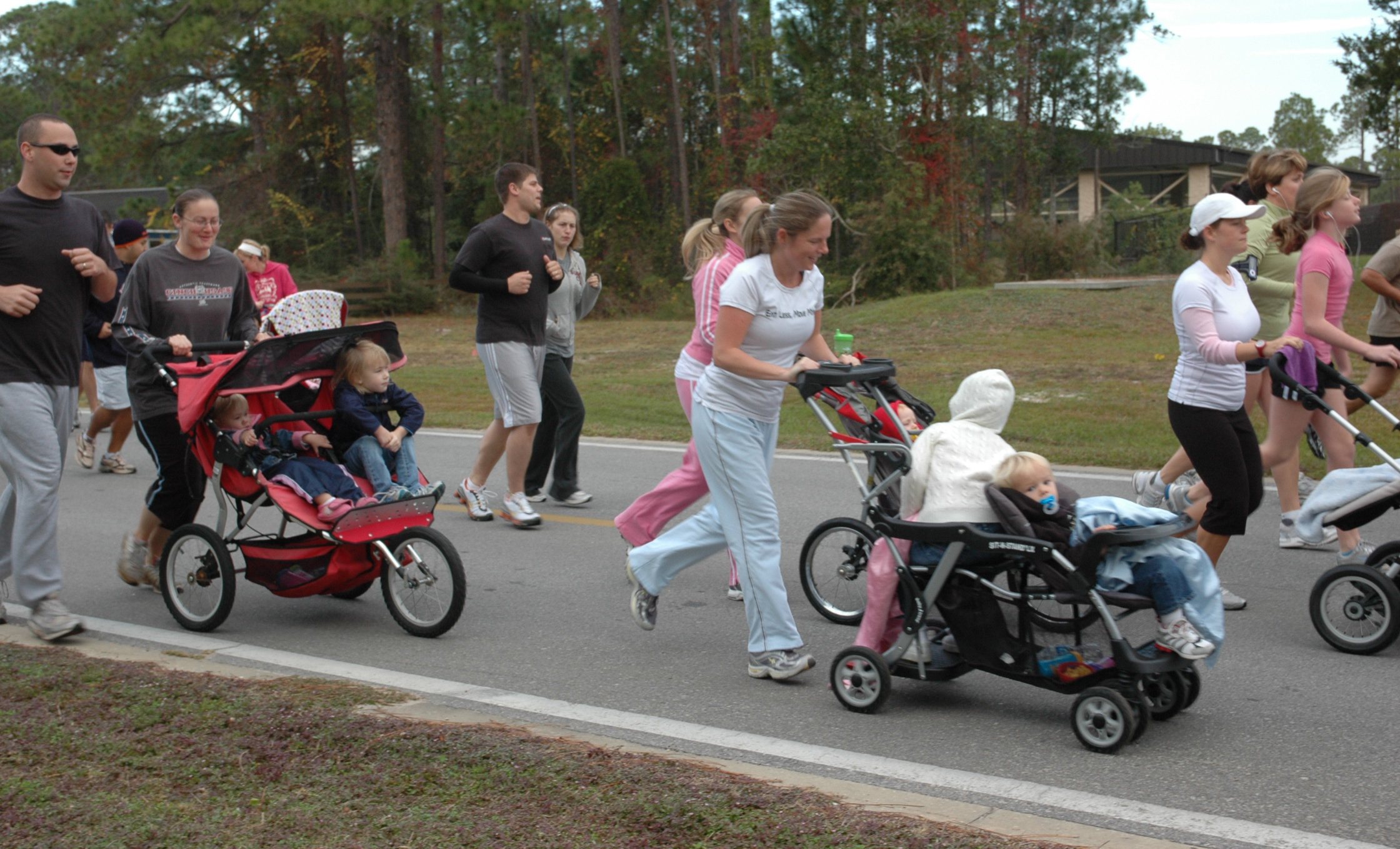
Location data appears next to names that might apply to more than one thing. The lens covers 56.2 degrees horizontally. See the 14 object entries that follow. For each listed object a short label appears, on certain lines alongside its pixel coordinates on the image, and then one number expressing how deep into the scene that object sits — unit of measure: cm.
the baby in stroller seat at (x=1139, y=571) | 446
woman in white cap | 584
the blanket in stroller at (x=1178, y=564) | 447
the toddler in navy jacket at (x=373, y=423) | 641
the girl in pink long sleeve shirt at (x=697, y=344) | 647
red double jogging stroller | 607
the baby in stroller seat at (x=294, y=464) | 611
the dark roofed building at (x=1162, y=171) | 5188
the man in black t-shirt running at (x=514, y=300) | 825
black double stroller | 447
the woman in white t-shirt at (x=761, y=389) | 512
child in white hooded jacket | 480
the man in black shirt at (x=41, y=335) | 575
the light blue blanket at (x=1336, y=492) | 570
